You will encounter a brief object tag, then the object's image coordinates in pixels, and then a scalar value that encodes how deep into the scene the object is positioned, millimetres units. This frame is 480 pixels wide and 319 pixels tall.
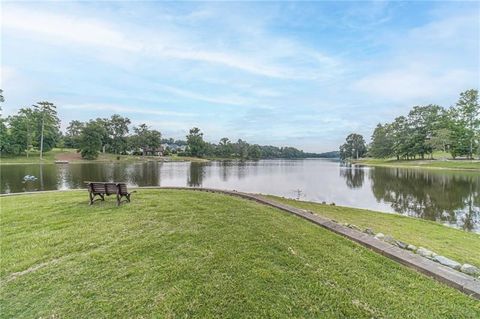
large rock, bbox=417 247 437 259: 4633
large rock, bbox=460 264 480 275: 3958
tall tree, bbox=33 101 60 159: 53844
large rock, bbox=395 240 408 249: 5078
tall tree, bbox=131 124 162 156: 76625
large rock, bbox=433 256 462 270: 4160
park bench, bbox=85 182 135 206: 7541
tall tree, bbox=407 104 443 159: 52344
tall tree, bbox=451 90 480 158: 44344
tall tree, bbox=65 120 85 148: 72119
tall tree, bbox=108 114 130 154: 71125
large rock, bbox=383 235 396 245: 5249
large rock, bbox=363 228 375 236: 6057
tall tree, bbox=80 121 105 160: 55562
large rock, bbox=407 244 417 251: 5004
